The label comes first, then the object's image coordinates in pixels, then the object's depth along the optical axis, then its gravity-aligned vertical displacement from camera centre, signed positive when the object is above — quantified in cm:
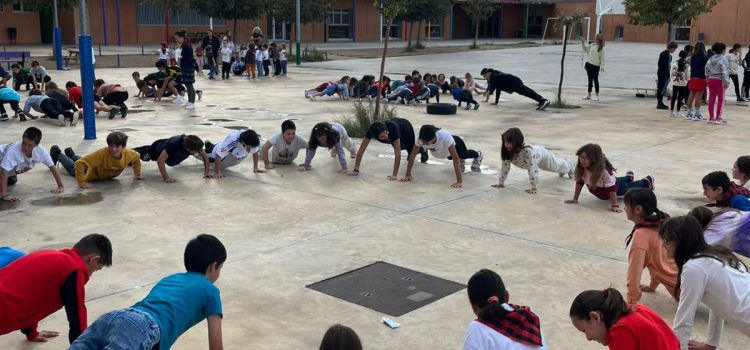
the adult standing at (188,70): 1753 -75
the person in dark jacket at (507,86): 1811 -109
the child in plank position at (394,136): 958 -123
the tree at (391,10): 1509 +61
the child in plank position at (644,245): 559 -147
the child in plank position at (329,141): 995 -135
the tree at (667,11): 2142 +92
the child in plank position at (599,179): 810 -151
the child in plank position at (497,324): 353 -131
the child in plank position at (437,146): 934 -130
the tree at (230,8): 3497 +142
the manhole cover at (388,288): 575 -194
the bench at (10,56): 2634 -67
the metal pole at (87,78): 1239 -66
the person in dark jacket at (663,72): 1844 -69
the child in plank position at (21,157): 832 -132
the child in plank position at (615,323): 344 -126
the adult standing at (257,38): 2678 +4
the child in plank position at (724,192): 624 -125
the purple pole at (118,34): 4406 +22
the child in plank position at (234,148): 974 -140
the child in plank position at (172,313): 354 -134
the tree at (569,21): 1966 +55
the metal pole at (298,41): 3200 -6
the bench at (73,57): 2976 -79
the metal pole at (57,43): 2567 -20
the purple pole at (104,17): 4320 +116
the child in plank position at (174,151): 931 -141
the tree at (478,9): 4969 +214
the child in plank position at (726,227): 544 -130
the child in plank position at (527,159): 875 -142
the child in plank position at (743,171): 675 -112
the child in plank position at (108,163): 911 -151
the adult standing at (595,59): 1920 -42
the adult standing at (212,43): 2709 -15
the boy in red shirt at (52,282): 421 -134
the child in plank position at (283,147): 1032 -148
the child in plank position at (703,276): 425 -128
